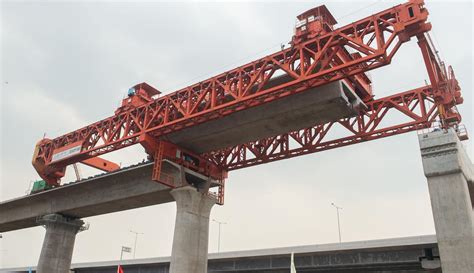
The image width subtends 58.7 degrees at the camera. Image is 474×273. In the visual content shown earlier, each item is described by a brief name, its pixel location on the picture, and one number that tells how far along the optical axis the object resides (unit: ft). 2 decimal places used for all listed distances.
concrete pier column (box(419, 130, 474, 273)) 60.13
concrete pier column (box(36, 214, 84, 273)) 128.26
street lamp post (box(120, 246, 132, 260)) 322.96
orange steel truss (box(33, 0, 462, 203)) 69.92
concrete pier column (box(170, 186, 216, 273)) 89.45
